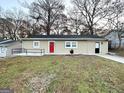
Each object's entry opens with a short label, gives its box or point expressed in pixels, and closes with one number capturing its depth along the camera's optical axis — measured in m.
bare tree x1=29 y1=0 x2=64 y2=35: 17.32
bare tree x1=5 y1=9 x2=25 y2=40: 18.31
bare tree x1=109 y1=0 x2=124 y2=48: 14.76
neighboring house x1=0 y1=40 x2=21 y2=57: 12.94
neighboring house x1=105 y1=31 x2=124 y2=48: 17.48
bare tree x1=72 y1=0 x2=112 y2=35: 15.63
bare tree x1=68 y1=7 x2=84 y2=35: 16.81
